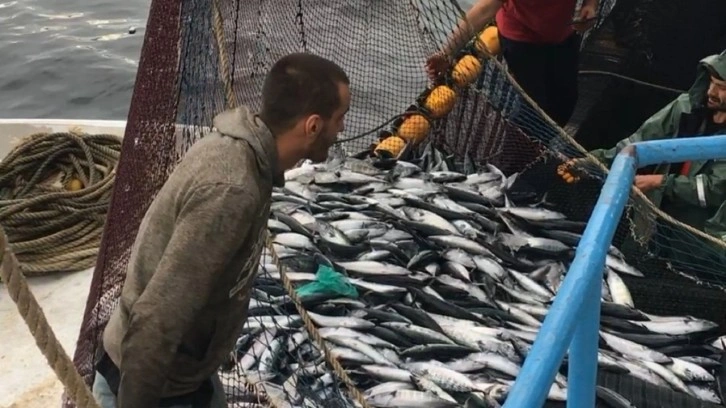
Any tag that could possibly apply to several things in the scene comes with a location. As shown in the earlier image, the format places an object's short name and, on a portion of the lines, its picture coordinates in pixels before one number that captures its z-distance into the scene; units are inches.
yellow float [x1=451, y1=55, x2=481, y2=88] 249.0
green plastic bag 178.6
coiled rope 209.0
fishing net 156.5
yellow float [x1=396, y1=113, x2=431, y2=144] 258.5
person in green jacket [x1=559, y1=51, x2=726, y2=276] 186.5
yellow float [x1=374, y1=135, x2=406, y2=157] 253.1
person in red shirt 220.2
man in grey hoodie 83.8
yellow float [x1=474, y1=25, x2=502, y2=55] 262.5
